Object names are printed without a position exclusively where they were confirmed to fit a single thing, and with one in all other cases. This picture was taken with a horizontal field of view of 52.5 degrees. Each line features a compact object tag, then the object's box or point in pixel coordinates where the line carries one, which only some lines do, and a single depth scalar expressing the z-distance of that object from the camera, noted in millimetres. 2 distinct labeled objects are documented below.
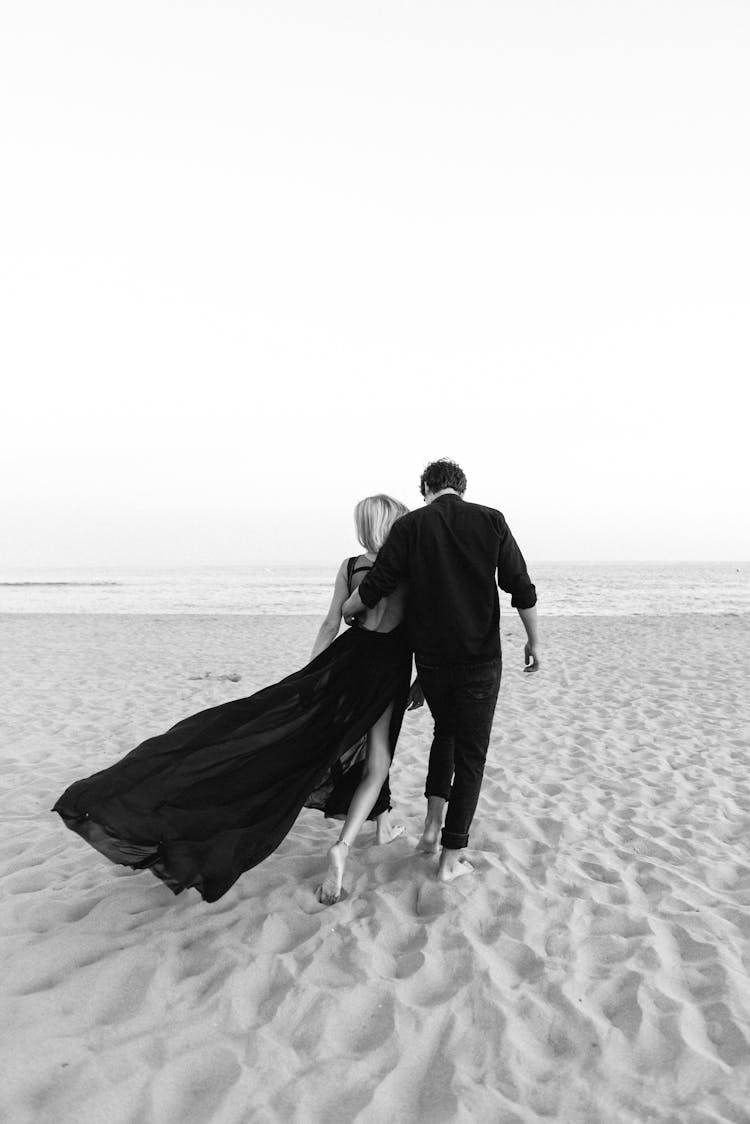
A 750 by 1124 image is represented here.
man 3414
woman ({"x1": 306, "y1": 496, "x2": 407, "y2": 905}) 3559
